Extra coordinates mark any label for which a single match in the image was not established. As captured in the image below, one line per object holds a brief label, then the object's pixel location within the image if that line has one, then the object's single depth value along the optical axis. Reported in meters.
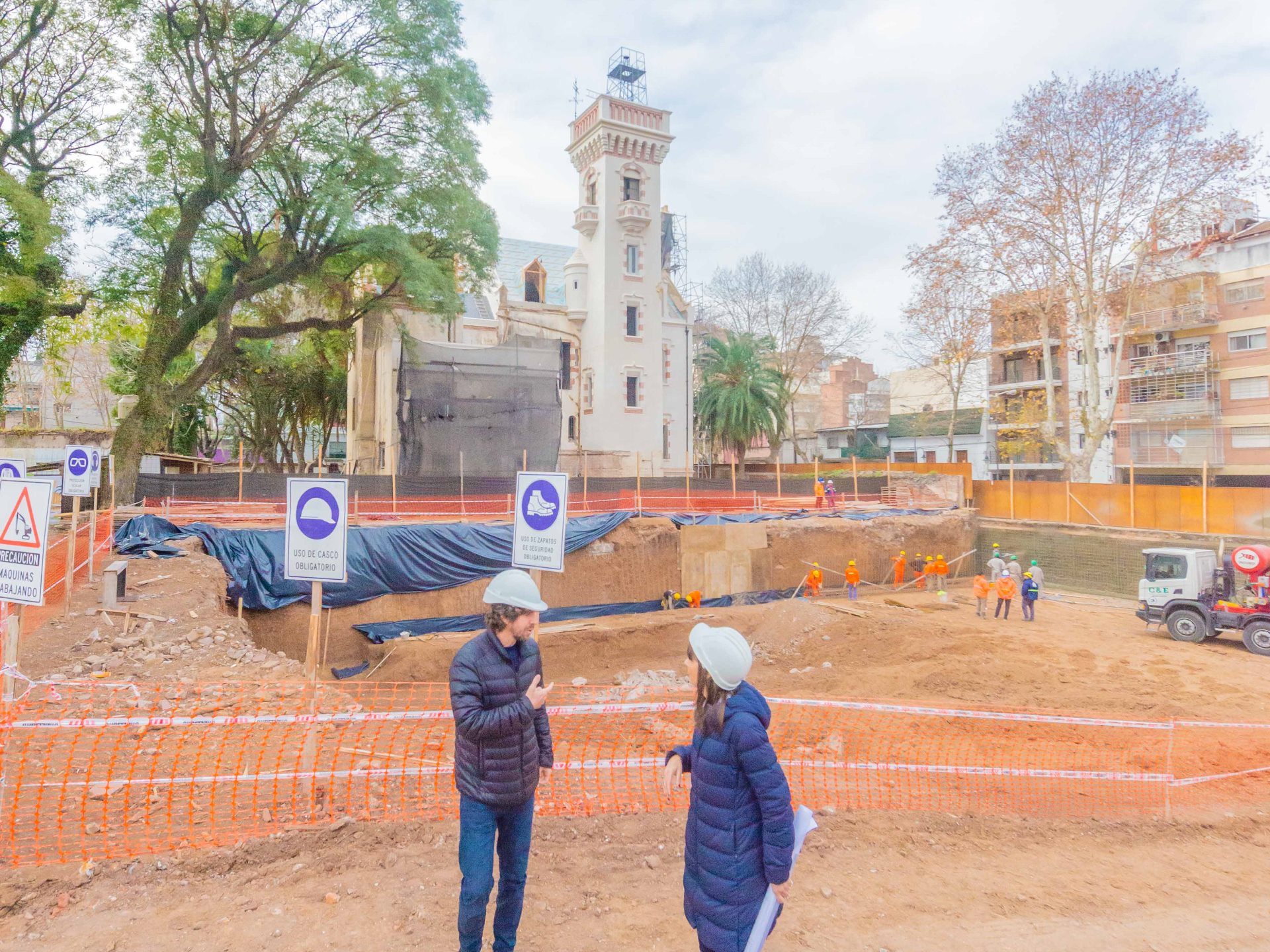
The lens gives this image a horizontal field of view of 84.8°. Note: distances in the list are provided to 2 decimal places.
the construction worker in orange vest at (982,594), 18.61
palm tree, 40.62
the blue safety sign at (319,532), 6.06
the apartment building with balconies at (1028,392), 29.83
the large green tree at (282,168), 19.66
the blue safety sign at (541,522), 6.21
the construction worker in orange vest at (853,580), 20.97
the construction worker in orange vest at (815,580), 21.66
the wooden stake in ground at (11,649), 5.00
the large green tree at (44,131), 18.25
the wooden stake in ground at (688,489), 25.27
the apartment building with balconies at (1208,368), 29.61
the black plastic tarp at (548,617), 17.05
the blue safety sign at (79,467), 12.84
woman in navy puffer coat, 2.75
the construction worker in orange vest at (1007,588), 17.89
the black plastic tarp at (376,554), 15.42
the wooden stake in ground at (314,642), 5.95
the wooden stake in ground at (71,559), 9.95
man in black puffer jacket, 3.31
